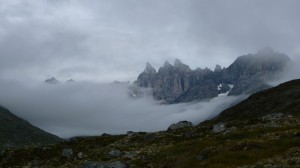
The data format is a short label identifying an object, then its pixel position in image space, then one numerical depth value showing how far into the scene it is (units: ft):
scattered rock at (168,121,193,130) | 191.38
